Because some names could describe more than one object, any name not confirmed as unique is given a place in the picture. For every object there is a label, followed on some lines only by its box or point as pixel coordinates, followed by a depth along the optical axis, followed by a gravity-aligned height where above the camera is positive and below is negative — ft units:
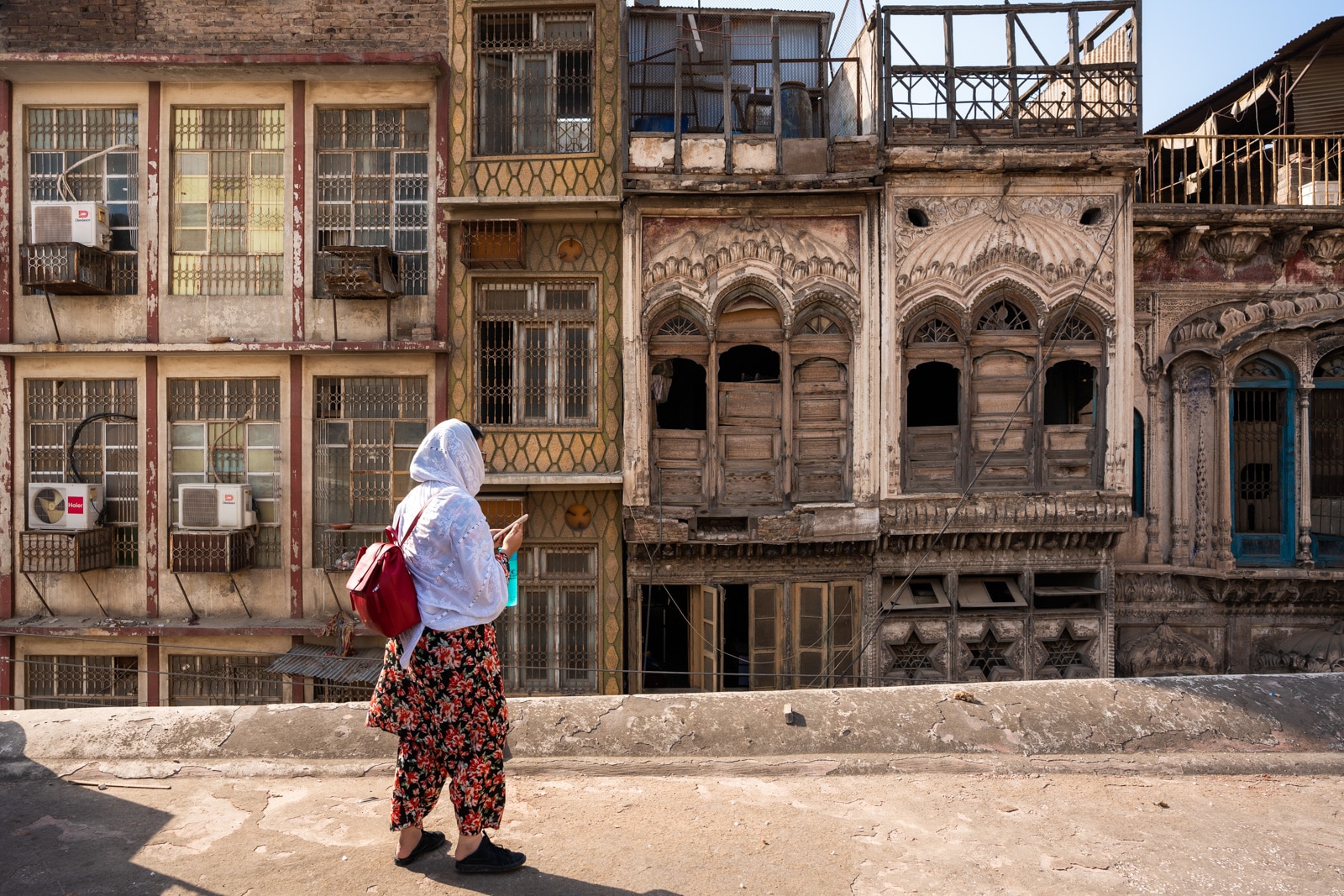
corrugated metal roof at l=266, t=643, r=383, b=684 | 31.81 -8.44
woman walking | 9.90 -2.87
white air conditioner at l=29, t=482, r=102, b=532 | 33.22 -2.03
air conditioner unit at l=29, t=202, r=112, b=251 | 33.04 +9.67
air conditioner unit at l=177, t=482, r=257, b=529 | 33.12 -2.02
